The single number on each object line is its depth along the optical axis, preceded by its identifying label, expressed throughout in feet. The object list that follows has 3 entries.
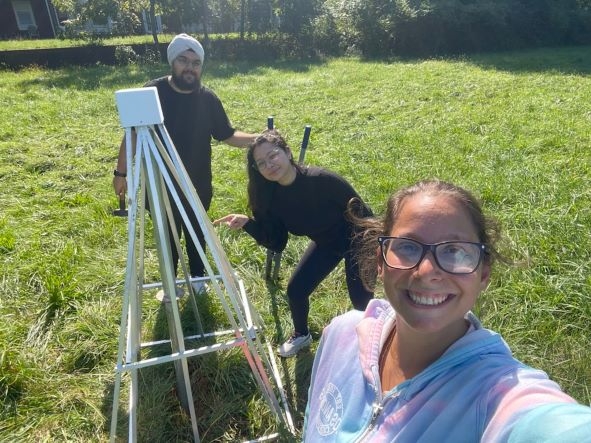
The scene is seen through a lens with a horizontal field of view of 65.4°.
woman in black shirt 8.48
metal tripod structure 5.75
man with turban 9.77
